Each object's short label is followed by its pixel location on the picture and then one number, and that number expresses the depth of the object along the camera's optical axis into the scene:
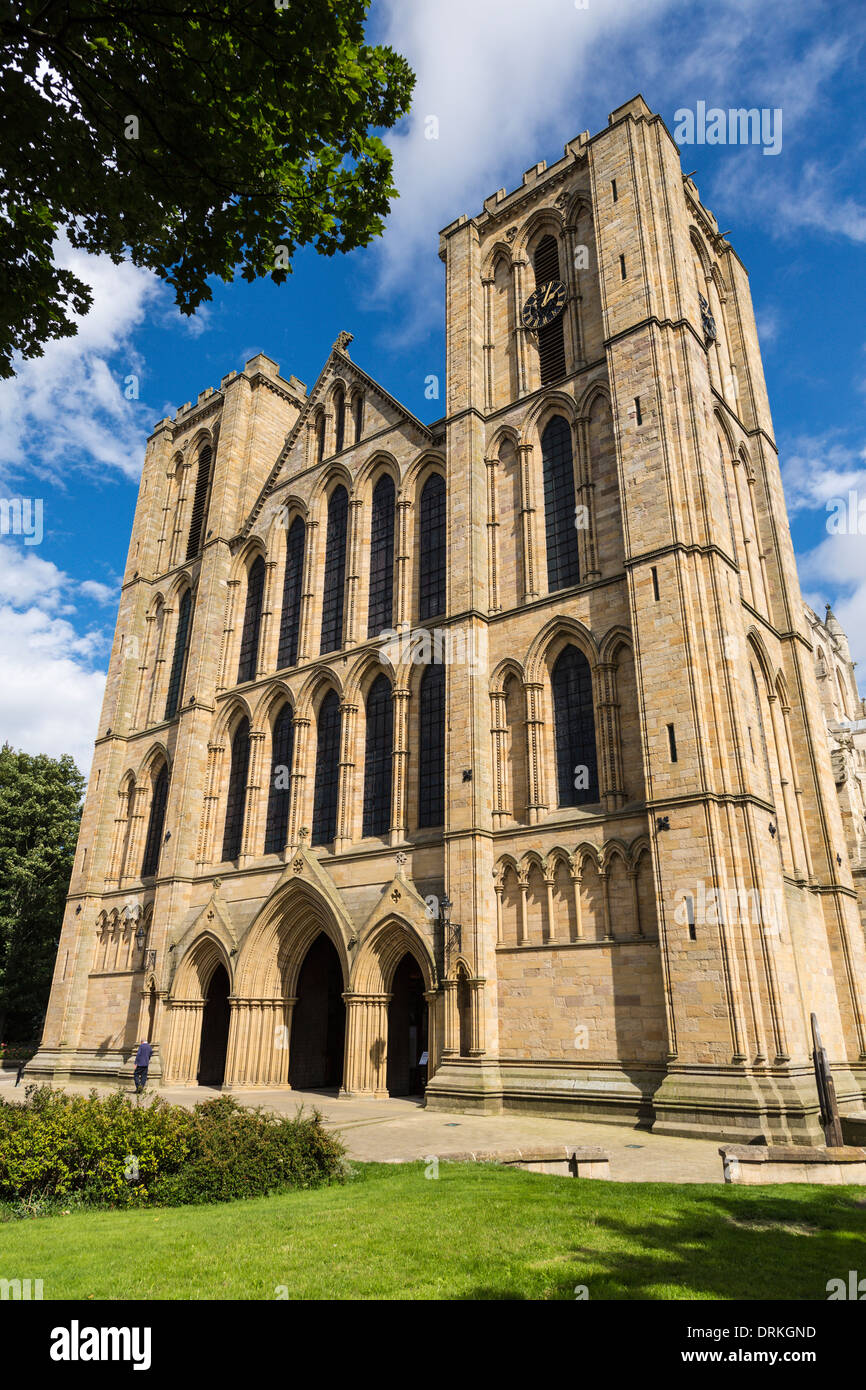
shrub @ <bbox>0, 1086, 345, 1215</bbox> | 10.43
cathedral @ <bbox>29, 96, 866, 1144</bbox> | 18.53
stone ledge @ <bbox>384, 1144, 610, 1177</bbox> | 11.58
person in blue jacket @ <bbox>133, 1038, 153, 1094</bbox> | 24.12
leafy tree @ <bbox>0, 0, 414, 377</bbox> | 8.22
